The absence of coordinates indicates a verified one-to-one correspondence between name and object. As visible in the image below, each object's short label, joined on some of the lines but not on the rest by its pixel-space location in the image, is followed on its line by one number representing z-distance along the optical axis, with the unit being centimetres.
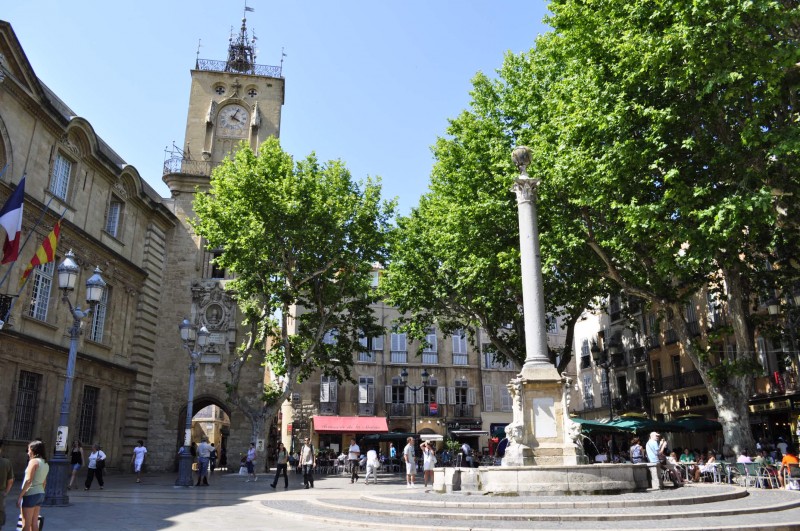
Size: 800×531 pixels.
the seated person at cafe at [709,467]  1802
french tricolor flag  1473
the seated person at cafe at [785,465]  1645
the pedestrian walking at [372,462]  2138
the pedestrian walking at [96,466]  1838
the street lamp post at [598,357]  2649
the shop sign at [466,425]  4016
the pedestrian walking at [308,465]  2027
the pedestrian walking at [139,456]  2295
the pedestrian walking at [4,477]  662
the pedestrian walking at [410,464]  1967
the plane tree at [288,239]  2539
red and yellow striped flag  1611
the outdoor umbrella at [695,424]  2319
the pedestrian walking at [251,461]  2520
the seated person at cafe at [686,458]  2055
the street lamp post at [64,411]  1243
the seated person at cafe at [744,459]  1686
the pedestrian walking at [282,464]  2008
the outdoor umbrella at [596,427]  2295
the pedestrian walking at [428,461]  1877
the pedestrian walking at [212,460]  2796
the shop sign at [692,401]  2915
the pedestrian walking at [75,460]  1870
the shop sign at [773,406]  2417
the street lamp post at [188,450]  1994
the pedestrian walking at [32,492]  730
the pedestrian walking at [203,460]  2094
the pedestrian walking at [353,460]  2355
